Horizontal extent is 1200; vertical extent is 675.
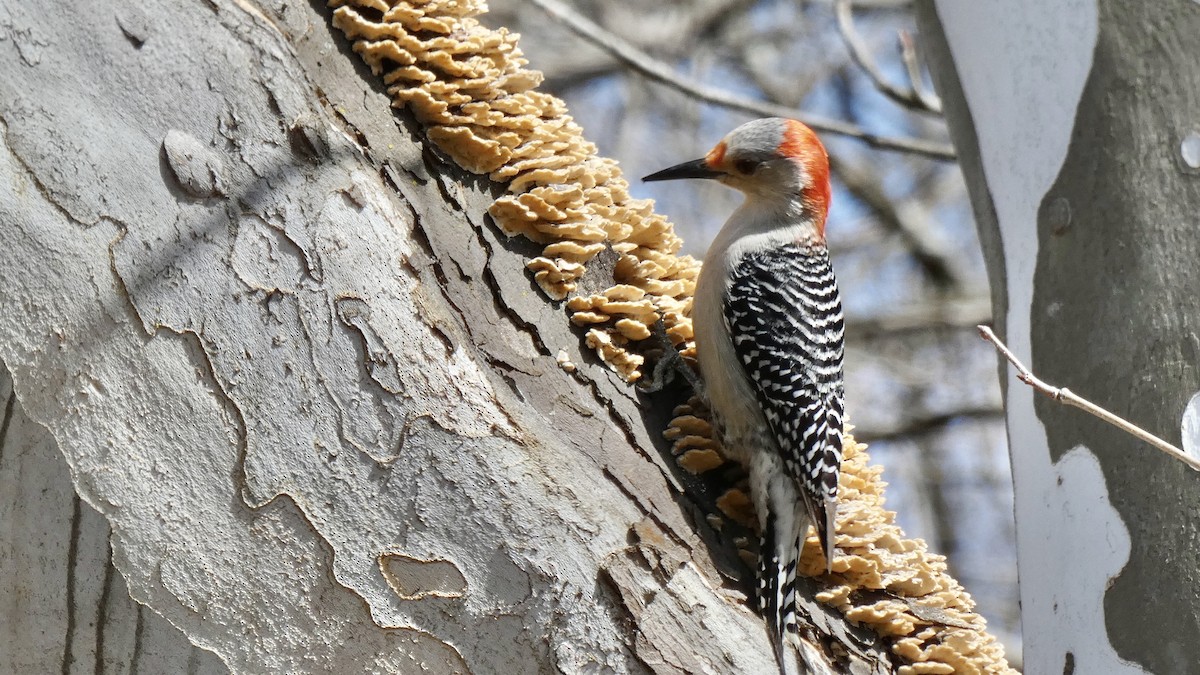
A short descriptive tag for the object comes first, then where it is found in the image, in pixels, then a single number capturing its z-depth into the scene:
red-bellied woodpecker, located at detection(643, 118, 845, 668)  4.81
